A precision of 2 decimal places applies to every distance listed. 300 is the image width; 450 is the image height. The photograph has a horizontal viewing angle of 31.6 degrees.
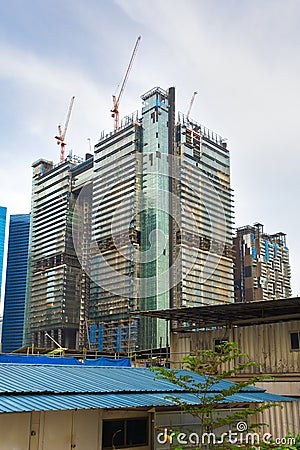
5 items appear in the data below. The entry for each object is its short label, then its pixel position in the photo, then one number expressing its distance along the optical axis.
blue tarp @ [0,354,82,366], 21.98
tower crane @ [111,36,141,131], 137.00
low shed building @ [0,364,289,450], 13.09
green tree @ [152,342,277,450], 15.20
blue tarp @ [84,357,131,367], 24.33
